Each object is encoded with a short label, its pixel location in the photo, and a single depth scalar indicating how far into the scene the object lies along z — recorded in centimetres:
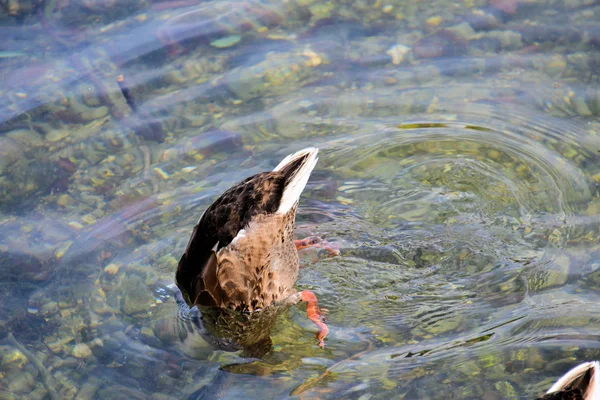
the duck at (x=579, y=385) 834
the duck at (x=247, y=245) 1054
